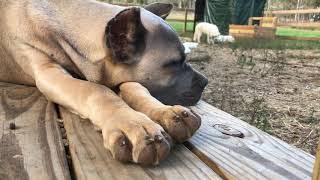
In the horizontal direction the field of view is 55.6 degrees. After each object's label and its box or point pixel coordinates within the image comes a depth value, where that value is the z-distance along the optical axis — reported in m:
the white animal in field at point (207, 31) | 8.50
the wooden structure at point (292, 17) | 13.59
